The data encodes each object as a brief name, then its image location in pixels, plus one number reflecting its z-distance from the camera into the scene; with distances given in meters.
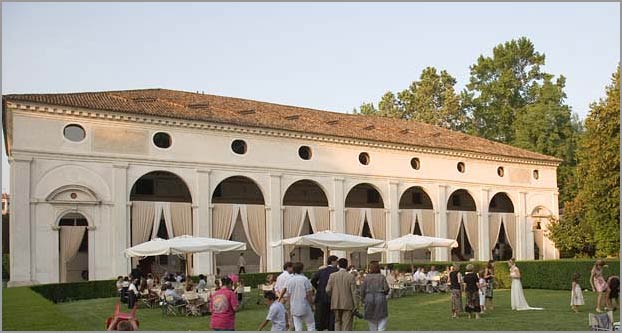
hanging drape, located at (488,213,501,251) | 39.69
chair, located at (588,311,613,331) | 12.06
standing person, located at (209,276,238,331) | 10.25
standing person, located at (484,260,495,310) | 18.28
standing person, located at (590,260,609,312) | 16.27
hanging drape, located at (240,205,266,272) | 30.70
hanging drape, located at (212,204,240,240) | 29.94
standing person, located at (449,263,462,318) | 16.72
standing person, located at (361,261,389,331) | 12.08
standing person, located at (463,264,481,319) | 16.33
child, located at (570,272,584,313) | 16.92
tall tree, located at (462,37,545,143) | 58.97
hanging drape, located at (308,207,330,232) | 32.81
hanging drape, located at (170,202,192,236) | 28.75
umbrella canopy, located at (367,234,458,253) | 25.55
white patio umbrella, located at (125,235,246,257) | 20.23
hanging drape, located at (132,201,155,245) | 27.61
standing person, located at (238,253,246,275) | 32.81
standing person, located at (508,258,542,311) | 17.92
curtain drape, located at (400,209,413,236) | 35.78
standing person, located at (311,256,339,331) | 12.64
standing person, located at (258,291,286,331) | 11.09
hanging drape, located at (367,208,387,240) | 34.69
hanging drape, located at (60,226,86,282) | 25.77
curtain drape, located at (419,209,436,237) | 36.56
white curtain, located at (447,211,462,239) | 37.72
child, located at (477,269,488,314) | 17.27
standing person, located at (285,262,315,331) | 11.79
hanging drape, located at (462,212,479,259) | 38.53
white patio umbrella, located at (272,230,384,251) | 21.61
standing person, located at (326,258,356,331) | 11.88
